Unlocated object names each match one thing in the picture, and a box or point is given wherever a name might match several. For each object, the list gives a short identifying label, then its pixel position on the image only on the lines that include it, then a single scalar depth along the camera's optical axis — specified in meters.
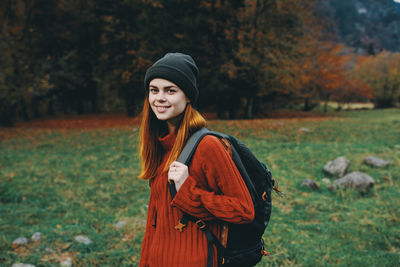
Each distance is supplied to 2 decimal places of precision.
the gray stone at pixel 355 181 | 6.11
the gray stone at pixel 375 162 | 7.56
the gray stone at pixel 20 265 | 3.55
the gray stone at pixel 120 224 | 4.83
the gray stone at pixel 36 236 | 4.30
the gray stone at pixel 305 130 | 13.20
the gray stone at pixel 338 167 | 7.08
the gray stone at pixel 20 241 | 4.16
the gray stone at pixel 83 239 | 4.24
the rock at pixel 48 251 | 3.99
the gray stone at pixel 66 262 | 3.67
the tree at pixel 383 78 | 38.53
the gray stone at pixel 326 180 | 6.77
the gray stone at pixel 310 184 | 6.42
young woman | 1.56
